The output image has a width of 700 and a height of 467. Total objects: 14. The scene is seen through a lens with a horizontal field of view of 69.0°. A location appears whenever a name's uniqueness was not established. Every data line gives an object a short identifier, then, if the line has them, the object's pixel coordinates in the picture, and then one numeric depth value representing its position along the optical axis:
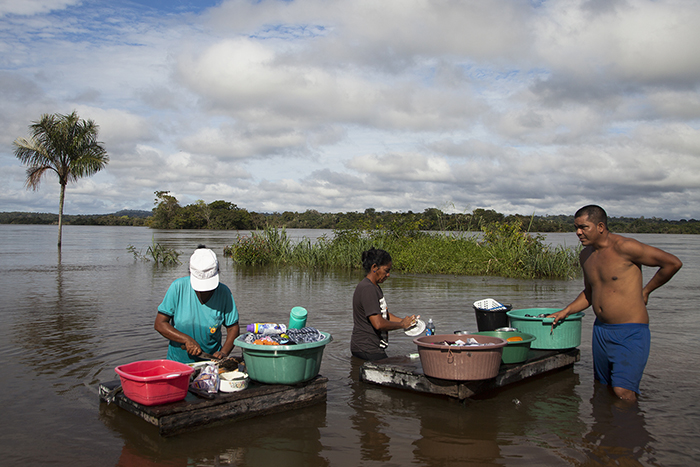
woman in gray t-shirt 5.73
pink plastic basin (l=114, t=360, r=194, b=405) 4.00
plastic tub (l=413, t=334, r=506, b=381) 4.68
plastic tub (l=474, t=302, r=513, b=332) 6.40
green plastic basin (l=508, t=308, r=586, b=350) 6.20
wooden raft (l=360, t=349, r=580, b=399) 4.95
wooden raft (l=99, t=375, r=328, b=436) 4.06
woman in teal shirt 4.68
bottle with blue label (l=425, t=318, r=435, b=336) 5.94
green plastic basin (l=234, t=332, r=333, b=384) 4.50
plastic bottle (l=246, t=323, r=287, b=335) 4.80
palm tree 22.55
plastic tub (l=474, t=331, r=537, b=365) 5.52
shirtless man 4.95
